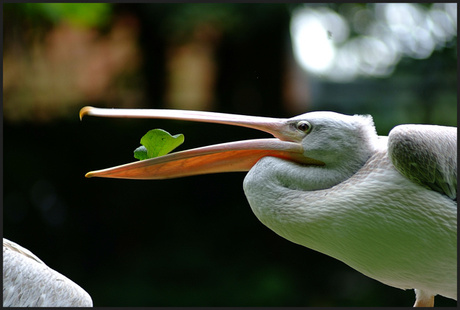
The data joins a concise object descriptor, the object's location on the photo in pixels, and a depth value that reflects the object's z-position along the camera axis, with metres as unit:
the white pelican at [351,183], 9.84
